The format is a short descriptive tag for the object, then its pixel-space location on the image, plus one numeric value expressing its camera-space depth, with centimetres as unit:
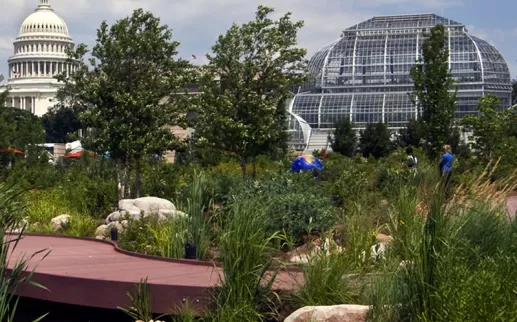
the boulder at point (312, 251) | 893
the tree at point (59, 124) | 12006
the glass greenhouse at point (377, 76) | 9100
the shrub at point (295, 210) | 1245
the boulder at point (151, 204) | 1587
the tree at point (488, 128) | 3194
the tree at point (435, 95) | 2831
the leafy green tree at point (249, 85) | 2261
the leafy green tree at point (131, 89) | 2181
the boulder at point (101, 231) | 1597
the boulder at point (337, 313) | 758
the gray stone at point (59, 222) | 1714
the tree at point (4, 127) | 3086
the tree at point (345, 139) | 7000
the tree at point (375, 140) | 6831
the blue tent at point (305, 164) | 2532
